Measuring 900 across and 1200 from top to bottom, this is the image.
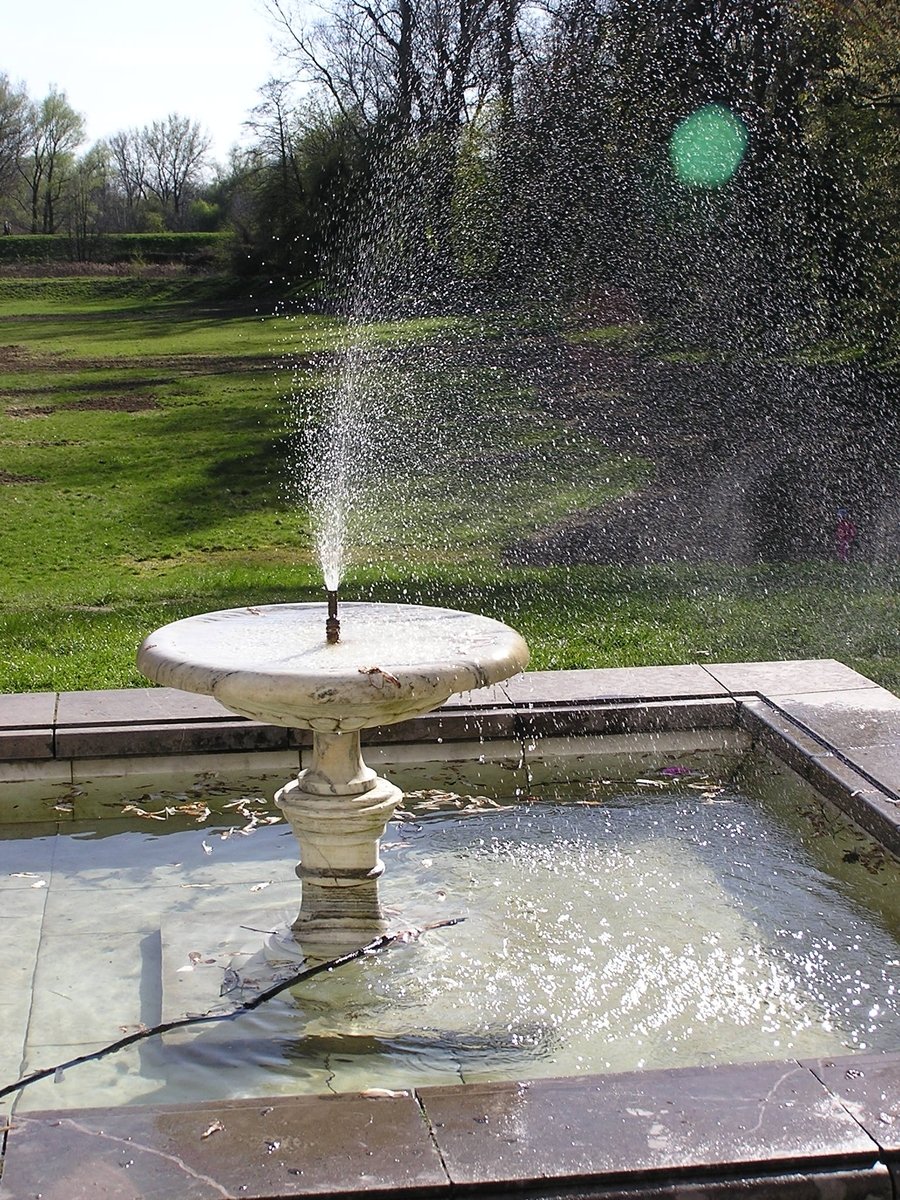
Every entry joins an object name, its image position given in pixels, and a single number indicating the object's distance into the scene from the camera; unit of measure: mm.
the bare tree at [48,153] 59906
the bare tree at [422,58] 15438
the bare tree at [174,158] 66125
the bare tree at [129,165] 65625
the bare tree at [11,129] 58906
